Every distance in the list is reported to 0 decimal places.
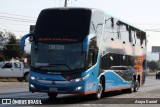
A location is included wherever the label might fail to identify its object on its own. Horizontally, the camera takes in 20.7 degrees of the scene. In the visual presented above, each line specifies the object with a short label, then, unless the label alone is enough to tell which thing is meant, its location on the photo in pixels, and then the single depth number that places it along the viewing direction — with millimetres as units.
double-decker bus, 16250
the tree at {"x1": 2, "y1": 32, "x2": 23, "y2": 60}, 92688
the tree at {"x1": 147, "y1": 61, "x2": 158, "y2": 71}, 176000
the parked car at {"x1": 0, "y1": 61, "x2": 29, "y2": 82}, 37344
